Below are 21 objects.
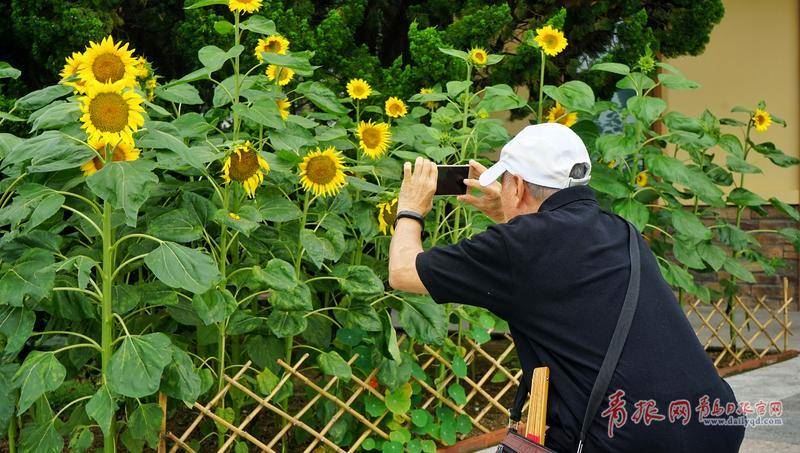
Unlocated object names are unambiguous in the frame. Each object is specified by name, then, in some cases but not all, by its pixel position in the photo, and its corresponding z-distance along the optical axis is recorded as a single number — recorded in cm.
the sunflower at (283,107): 397
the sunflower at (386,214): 392
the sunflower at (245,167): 343
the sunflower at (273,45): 405
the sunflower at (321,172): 370
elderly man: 235
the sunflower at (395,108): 466
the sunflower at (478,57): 455
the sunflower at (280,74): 406
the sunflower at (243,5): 363
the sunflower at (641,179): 555
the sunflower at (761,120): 602
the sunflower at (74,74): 323
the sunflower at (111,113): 308
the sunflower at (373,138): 418
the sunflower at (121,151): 325
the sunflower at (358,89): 465
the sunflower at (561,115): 494
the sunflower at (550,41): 471
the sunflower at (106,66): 317
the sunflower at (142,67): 329
